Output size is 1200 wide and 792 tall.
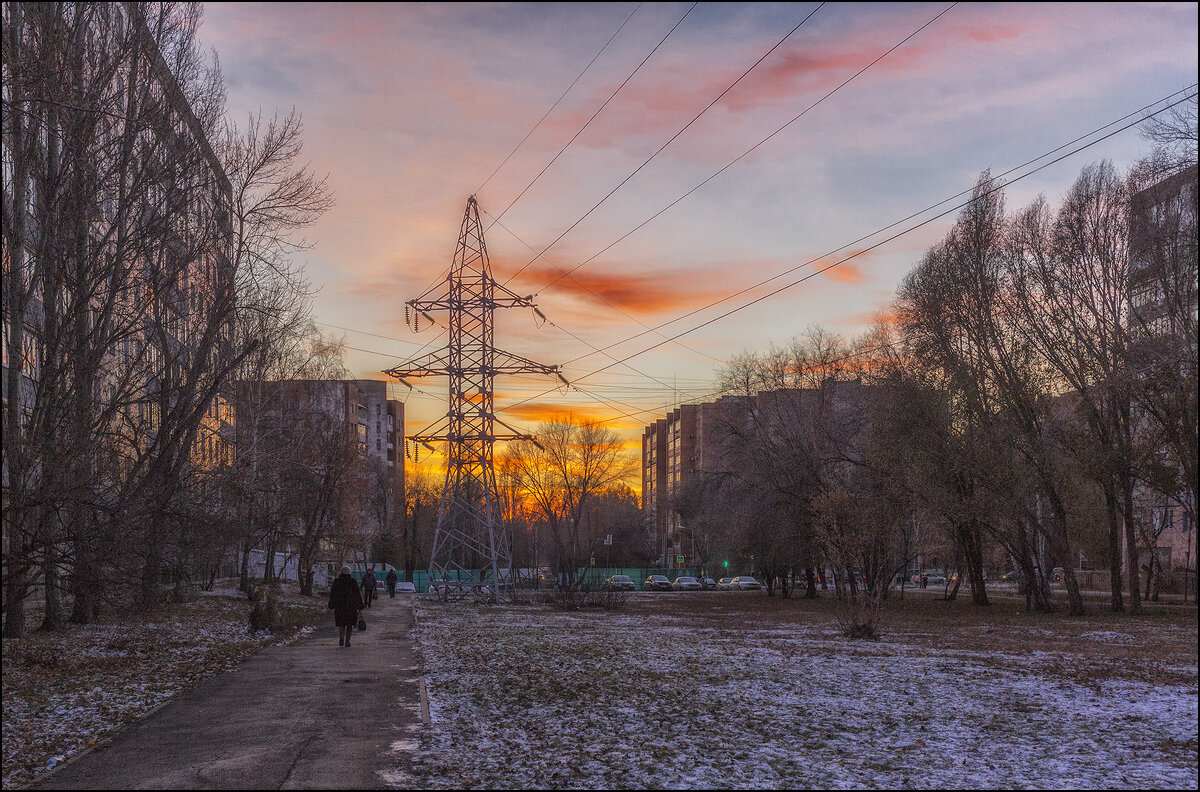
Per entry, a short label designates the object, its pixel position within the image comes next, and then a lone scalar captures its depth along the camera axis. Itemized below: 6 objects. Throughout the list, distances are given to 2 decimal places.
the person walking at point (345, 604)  21.67
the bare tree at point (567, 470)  88.56
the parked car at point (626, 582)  81.60
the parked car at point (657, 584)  85.19
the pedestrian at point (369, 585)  40.91
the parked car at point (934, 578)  105.81
